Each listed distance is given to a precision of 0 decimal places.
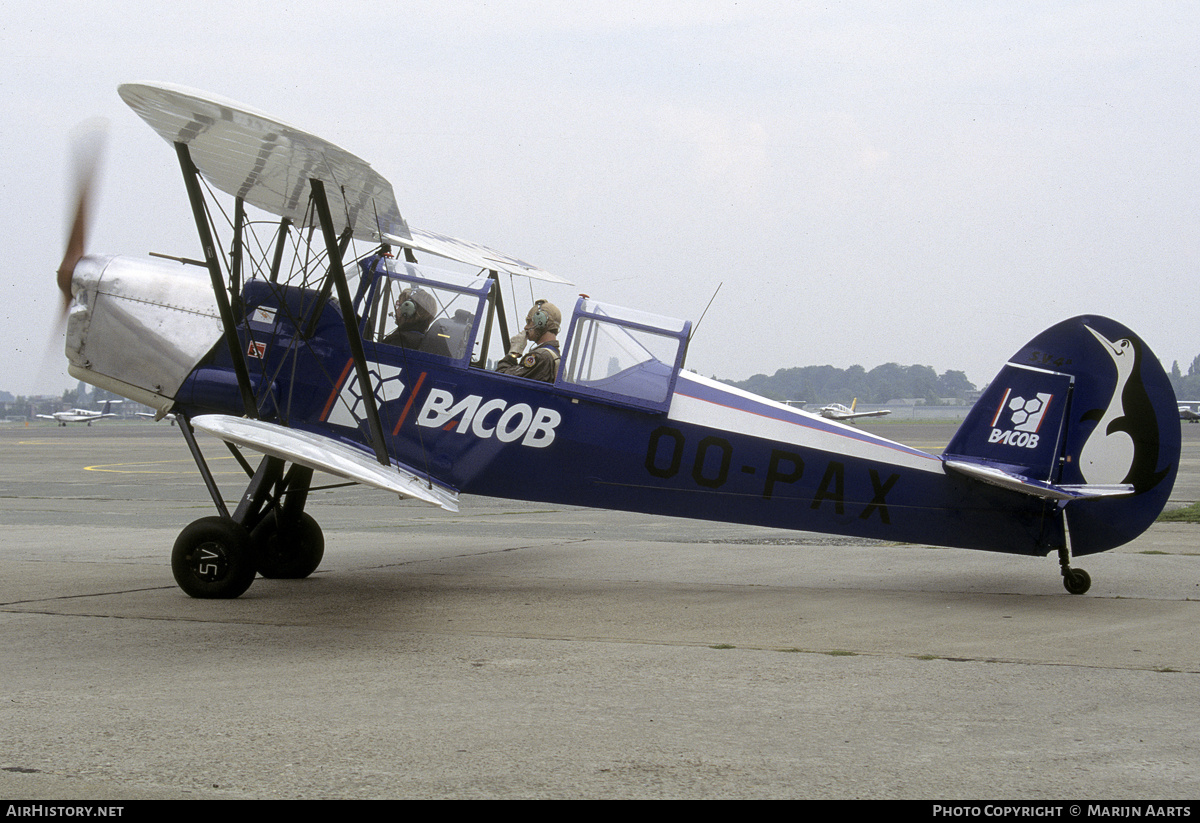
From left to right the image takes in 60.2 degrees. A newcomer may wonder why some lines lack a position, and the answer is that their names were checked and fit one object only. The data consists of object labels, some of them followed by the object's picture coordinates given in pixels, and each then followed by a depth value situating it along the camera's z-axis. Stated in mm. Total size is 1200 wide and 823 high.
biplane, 7602
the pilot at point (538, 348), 8148
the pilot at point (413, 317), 8164
